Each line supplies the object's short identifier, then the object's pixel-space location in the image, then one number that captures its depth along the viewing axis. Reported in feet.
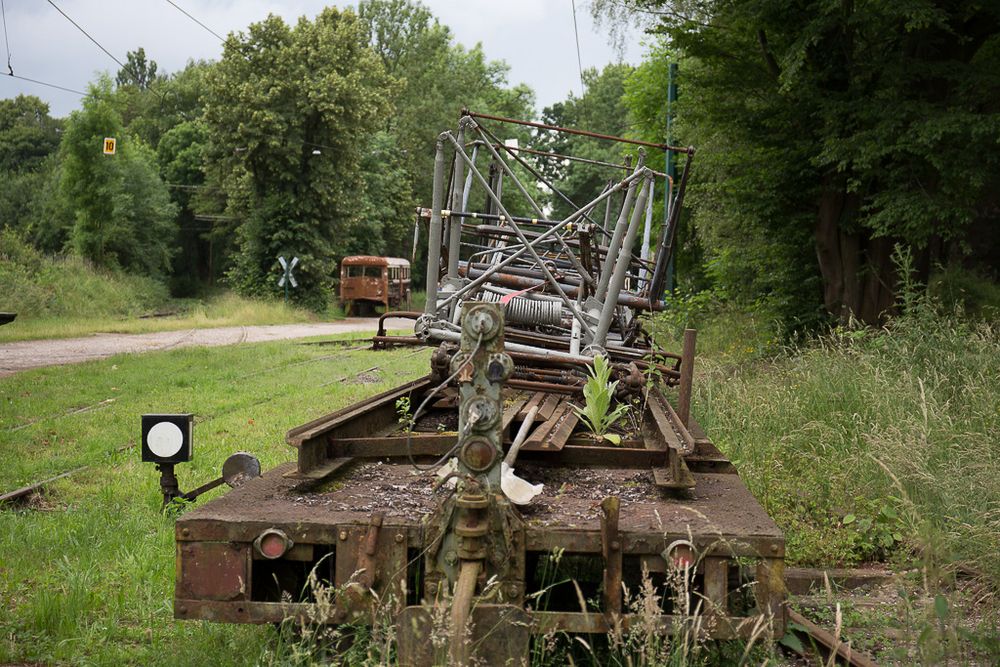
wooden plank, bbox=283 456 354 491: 13.91
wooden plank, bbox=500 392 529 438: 16.66
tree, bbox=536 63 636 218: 216.64
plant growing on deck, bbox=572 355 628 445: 17.38
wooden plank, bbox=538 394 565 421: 17.80
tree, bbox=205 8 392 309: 135.85
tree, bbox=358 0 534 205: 194.70
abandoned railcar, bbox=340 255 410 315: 145.79
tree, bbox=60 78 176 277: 146.10
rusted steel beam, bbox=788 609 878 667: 12.41
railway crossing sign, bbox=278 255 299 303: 135.74
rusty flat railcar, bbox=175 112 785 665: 10.92
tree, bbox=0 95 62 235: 196.95
